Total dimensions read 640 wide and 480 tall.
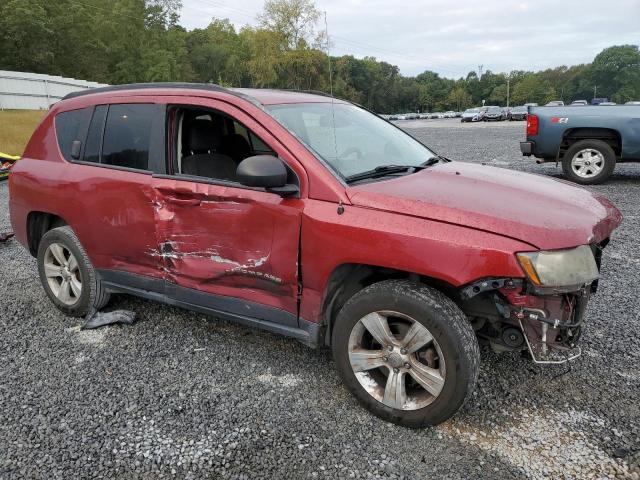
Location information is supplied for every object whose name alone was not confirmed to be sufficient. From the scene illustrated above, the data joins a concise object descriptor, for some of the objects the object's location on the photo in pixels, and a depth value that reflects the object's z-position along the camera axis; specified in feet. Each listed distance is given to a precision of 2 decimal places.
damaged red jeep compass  8.25
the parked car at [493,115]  157.99
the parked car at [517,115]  160.42
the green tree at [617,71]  389.80
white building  86.79
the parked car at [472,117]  155.46
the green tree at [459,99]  402.37
